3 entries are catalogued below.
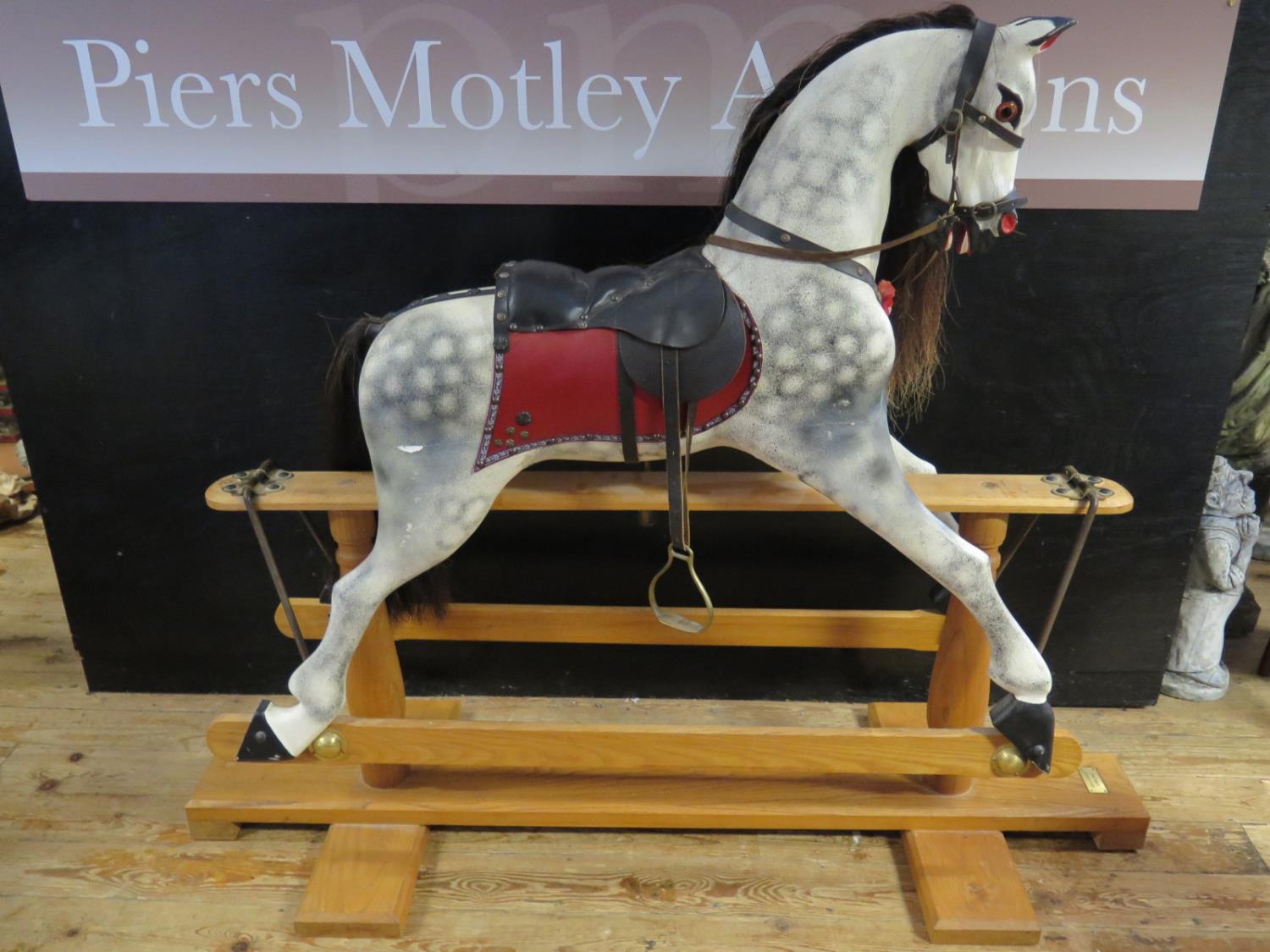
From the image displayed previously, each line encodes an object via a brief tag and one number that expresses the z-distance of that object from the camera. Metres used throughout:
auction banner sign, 1.66
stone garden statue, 2.18
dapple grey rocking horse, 1.29
